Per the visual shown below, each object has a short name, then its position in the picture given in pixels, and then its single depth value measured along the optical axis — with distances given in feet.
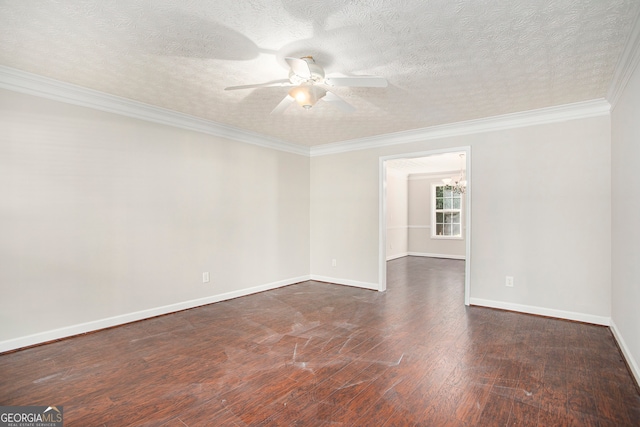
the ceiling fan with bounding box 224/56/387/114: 7.86
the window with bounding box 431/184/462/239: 29.50
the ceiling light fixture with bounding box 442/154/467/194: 24.11
